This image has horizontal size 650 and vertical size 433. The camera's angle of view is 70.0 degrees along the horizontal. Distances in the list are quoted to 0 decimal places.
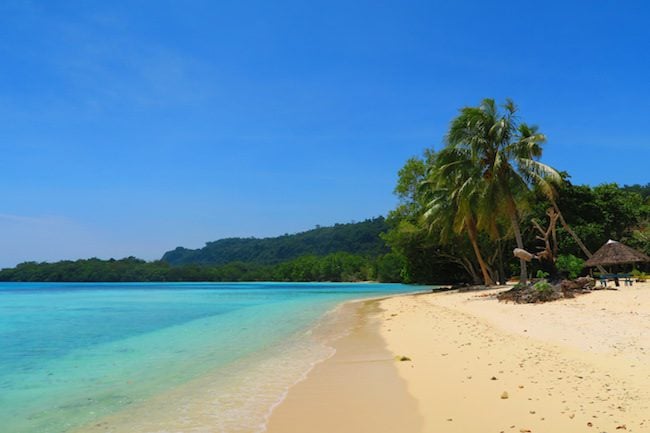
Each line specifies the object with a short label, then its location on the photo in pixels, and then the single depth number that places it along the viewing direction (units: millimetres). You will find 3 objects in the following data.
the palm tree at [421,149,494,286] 20719
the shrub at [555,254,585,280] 23366
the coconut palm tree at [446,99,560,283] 18859
